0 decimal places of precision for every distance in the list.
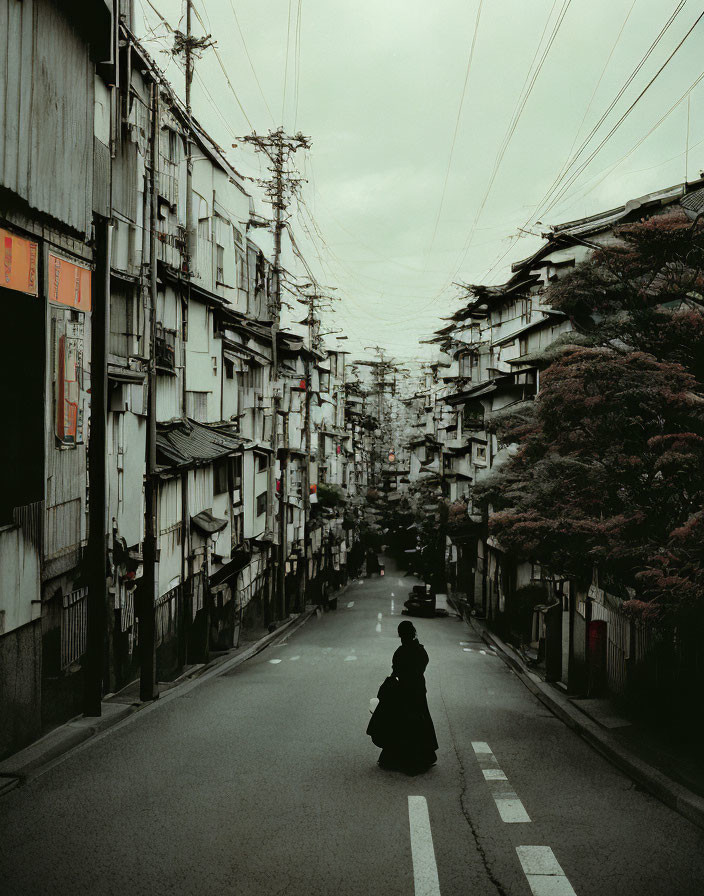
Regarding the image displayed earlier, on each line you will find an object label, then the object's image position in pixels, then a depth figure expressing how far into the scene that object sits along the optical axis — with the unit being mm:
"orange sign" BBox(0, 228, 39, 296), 11328
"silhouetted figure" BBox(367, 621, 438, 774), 10504
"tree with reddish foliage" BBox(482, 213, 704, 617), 11664
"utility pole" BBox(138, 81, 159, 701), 16781
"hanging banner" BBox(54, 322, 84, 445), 13688
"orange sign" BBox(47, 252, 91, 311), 13164
